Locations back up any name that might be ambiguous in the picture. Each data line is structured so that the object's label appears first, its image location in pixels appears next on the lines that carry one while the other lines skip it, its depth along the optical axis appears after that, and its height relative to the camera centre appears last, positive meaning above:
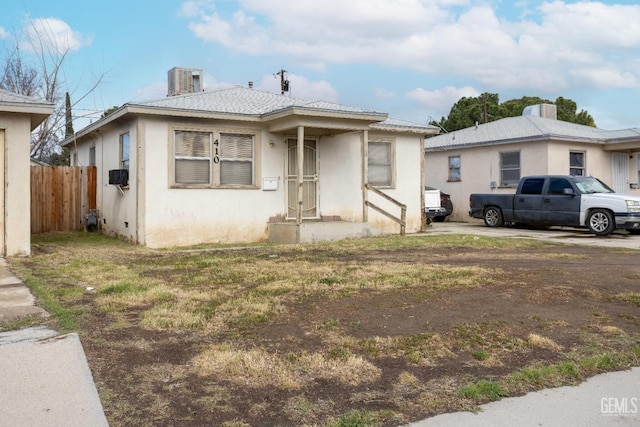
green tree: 43.94 +6.99
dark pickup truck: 15.68 -0.16
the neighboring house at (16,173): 10.98 +0.57
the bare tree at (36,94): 24.92 +4.68
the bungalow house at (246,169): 13.55 +0.84
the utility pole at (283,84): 28.42 +6.14
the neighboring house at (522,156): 21.39 +1.75
